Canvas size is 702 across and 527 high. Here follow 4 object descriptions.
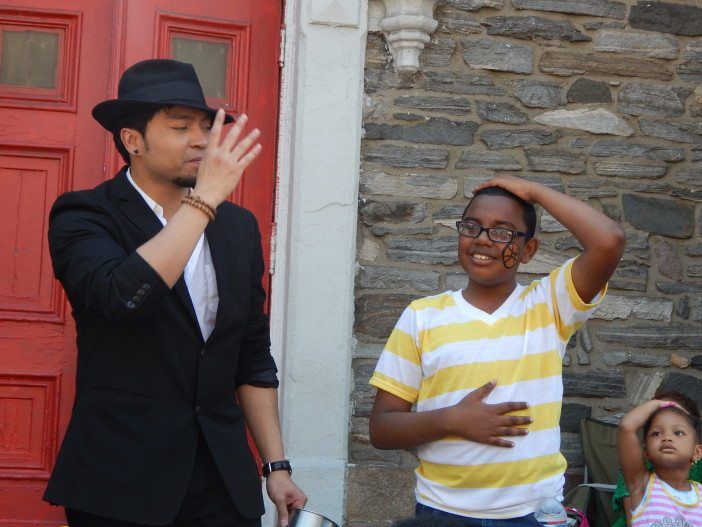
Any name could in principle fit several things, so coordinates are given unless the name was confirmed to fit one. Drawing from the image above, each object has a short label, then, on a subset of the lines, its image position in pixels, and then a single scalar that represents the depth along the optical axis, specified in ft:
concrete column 14.33
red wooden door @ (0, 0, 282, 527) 14.14
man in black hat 7.73
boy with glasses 8.49
